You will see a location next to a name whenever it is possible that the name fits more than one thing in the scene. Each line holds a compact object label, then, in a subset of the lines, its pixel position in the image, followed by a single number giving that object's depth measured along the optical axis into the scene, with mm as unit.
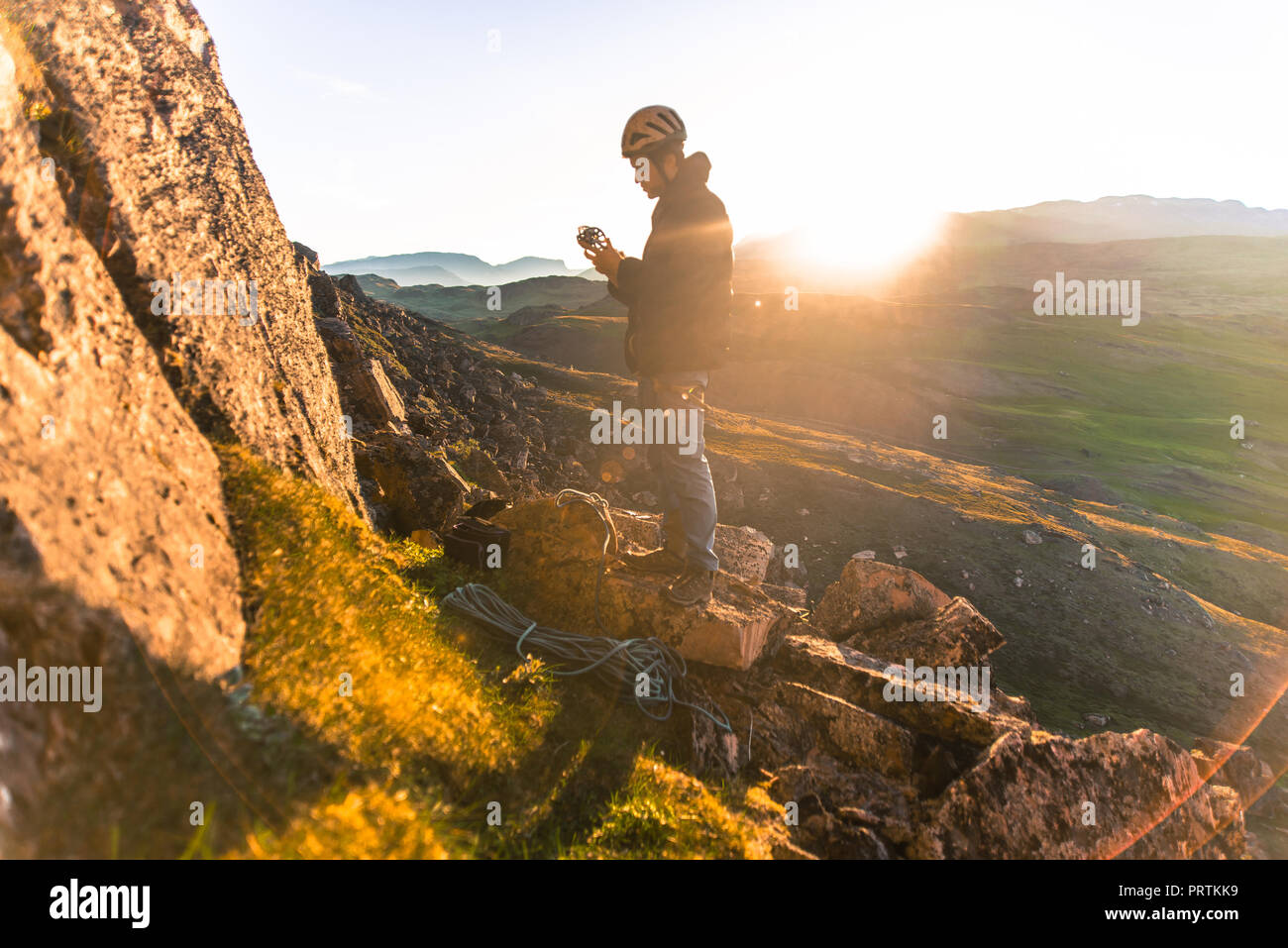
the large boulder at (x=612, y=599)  5910
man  5539
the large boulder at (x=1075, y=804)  4426
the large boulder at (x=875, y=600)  8508
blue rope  5293
